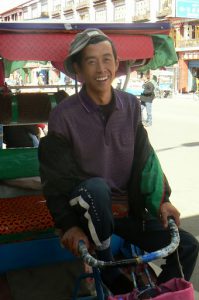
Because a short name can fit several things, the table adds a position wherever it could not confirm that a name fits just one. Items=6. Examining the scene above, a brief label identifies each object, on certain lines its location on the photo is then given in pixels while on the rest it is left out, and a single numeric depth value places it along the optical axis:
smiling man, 2.02
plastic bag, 1.72
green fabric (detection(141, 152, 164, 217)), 2.20
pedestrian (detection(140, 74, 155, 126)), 13.16
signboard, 19.84
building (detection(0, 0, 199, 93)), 31.64
